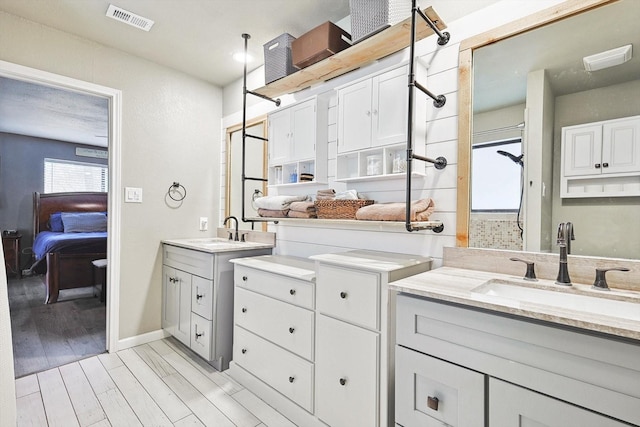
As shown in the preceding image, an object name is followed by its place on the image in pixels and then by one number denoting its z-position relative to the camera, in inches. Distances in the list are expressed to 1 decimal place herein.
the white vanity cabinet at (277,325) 67.4
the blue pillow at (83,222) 199.8
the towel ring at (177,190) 119.3
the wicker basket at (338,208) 73.7
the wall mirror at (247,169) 112.7
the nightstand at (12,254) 197.5
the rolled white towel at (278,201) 89.2
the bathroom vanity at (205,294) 90.9
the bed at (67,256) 154.0
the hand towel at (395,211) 62.8
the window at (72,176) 226.2
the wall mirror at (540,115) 49.2
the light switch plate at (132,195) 107.9
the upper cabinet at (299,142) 87.7
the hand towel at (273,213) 89.5
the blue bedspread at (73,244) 155.8
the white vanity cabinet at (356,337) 54.2
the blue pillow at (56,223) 207.8
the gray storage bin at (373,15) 64.4
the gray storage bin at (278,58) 90.0
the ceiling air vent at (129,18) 83.9
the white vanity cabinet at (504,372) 33.2
